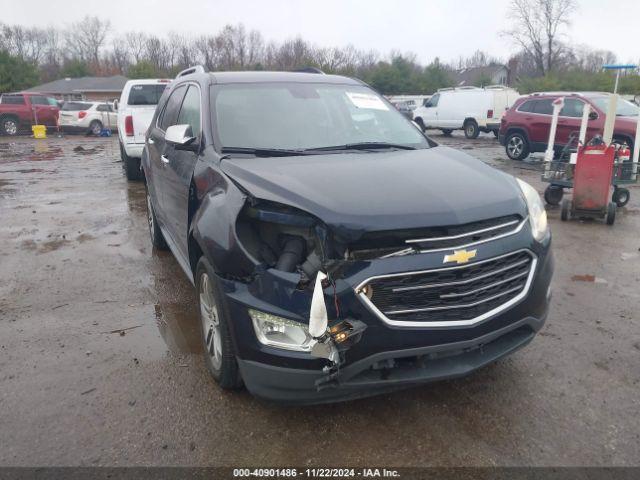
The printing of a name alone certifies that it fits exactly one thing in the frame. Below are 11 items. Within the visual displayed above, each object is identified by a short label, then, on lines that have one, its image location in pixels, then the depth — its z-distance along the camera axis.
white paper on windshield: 4.24
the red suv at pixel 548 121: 12.91
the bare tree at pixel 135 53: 80.38
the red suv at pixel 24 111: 25.80
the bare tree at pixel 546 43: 50.53
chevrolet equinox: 2.41
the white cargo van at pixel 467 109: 21.08
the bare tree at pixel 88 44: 84.31
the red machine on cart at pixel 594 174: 7.09
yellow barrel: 24.03
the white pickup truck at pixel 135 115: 10.22
